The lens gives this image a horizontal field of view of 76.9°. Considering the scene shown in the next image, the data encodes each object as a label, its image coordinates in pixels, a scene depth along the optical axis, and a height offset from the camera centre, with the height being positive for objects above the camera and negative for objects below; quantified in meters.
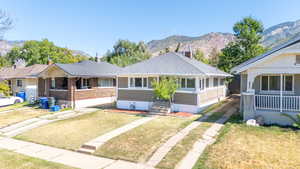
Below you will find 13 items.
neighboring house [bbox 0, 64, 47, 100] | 24.38 +0.15
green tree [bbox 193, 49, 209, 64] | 36.03 +5.03
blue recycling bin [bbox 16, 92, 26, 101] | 23.86 -1.77
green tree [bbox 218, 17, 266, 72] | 29.22 +5.89
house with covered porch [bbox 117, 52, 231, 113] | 14.29 -0.21
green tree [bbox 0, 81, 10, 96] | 22.40 -0.95
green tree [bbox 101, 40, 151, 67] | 50.97 +9.07
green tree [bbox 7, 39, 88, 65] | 55.66 +8.49
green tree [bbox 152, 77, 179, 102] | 13.92 -0.50
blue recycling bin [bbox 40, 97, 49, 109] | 18.66 -2.17
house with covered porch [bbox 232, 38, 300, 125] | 10.38 -0.43
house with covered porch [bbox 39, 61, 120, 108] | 18.10 -0.31
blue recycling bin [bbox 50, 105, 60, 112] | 17.21 -2.46
